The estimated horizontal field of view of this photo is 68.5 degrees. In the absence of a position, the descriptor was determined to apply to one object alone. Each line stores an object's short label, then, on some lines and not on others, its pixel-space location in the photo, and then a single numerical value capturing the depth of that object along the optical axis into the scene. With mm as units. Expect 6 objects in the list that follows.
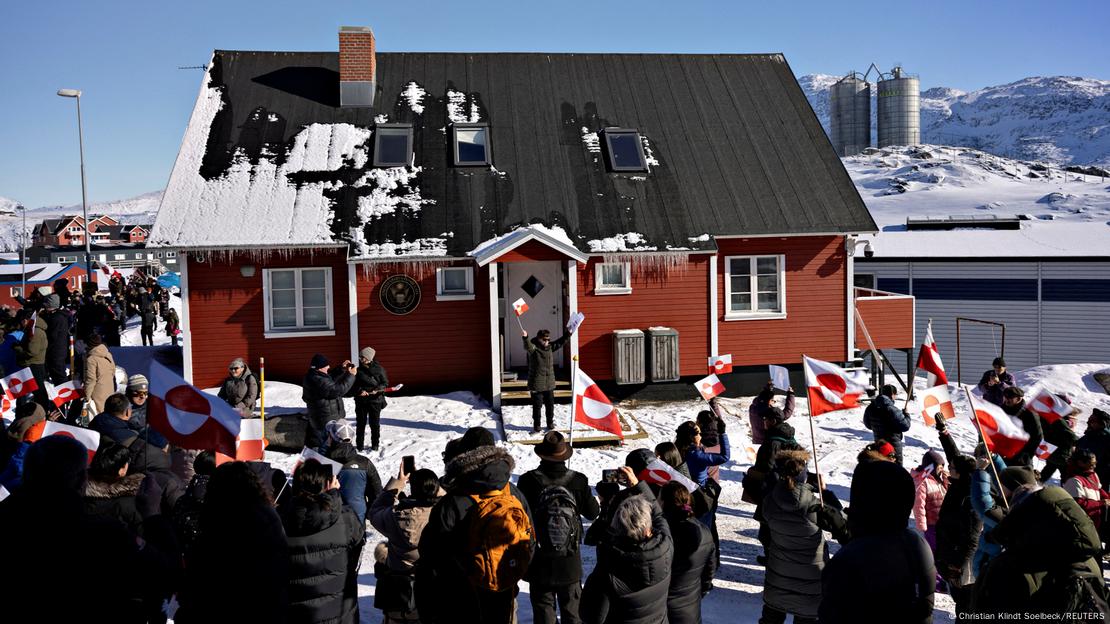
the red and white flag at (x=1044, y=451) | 9117
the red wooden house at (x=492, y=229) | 15234
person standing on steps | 12906
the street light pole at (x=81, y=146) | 23203
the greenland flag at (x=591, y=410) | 9758
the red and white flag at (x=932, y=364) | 10117
